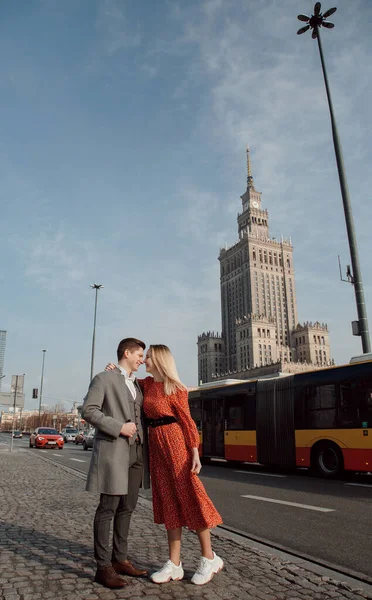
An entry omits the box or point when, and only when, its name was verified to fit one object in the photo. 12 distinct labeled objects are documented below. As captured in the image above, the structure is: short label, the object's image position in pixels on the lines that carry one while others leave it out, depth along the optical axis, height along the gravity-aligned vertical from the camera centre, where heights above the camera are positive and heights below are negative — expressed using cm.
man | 381 -13
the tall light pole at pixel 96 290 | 4022 +1209
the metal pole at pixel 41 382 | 6962 +848
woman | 385 -22
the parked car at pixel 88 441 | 2866 +4
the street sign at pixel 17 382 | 2286 +278
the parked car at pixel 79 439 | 4206 +25
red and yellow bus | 1191 +57
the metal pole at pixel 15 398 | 2286 +211
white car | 5022 +70
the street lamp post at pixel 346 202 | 1433 +752
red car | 2975 +12
